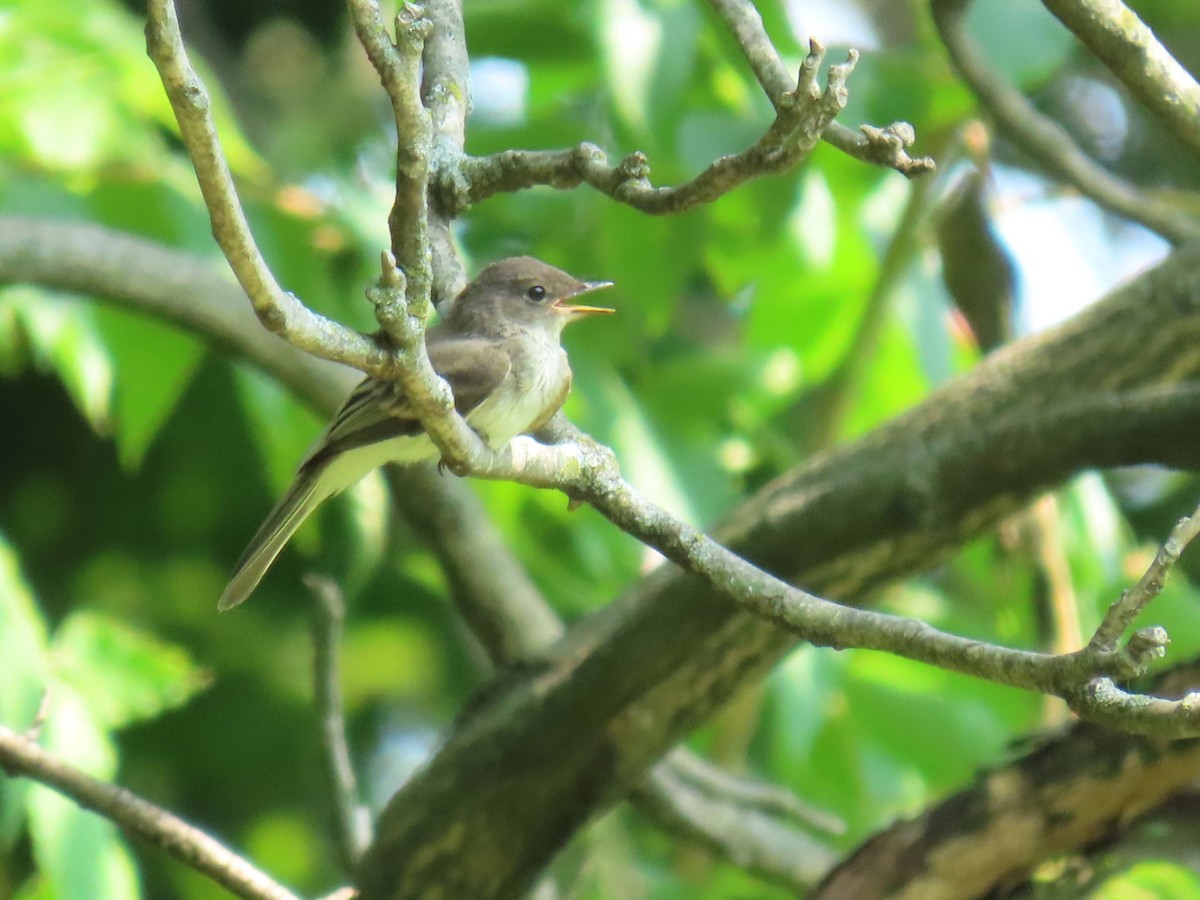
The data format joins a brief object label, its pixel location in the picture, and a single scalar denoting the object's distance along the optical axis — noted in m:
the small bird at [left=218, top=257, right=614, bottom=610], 6.90
